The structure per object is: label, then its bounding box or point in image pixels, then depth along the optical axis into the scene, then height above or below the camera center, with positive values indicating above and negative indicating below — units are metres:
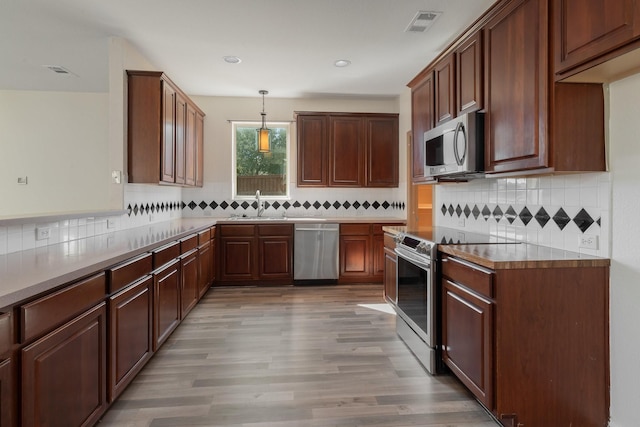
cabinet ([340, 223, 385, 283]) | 4.91 -0.55
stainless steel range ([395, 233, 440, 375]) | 2.41 -0.64
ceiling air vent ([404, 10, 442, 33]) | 2.94 +1.60
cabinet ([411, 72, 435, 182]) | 3.14 +0.85
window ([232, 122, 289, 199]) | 5.51 +0.74
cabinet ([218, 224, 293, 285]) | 4.73 -0.55
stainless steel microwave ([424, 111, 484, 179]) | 2.36 +0.44
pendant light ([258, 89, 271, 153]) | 4.80 +0.95
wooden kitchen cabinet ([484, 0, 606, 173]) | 1.77 +0.53
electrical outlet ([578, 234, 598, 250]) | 1.85 -0.16
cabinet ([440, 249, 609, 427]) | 1.74 -0.64
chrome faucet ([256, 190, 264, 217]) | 5.34 +0.10
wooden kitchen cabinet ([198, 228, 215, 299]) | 3.88 -0.57
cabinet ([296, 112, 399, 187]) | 5.17 +0.89
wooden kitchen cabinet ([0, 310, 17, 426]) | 1.16 -0.52
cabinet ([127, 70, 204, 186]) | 3.47 +0.82
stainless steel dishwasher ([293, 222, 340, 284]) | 4.83 -0.51
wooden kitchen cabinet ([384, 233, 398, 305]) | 3.26 -0.57
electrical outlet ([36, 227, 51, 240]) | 2.16 -0.13
